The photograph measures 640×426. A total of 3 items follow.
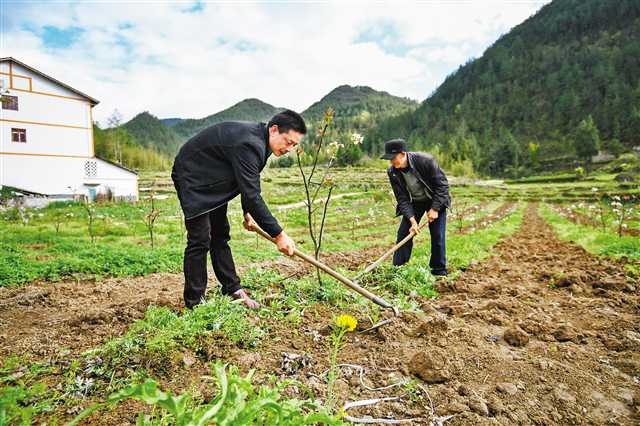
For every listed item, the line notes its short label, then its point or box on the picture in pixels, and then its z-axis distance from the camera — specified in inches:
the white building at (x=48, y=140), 877.2
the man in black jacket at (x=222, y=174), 122.9
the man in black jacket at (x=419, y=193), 207.2
